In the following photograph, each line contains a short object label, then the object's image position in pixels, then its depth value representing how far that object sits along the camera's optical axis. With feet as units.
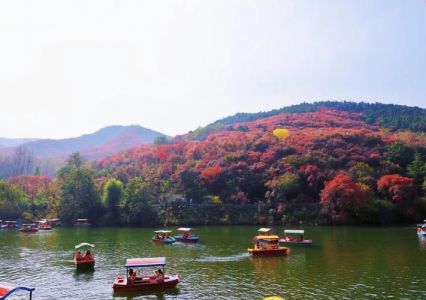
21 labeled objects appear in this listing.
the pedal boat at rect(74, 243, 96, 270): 143.43
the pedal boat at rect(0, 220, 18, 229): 322.81
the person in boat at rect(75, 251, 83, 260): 145.52
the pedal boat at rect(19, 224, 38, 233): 293.37
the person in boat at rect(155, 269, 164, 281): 117.80
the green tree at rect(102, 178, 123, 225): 349.27
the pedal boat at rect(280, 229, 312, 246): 195.11
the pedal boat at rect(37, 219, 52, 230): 306.76
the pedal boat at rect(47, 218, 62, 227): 336.90
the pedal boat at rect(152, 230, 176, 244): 214.69
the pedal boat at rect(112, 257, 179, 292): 114.11
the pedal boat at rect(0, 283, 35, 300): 84.91
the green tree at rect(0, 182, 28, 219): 359.25
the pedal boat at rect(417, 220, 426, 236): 228.88
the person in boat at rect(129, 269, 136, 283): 115.70
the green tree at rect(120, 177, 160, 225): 330.54
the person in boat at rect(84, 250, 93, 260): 146.30
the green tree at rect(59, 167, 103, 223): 346.13
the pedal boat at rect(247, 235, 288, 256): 169.78
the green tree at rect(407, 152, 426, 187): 323.98
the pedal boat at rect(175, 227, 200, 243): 216.95
